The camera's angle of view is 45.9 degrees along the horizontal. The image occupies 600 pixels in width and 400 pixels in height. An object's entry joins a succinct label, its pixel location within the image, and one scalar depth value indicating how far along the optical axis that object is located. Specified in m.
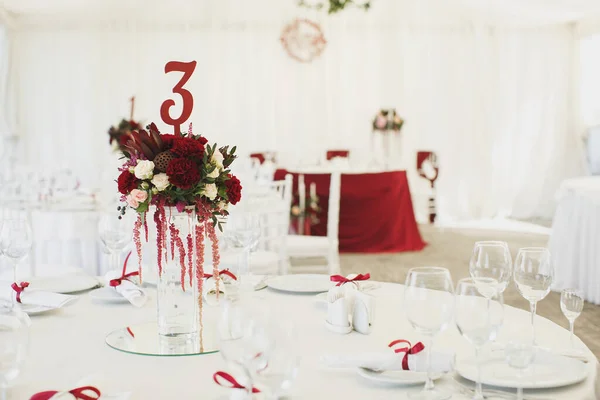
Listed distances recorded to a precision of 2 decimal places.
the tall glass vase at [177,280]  1.67
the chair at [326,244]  4.79
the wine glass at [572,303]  2.08
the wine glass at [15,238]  2.03
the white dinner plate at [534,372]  1.30
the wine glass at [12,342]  1.17
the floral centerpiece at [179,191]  1.62
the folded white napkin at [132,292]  1.97
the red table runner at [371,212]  7.14
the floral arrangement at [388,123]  8.48
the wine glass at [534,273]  1.65
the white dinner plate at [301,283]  2.12
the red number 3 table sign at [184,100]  1.76
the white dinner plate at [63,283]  2.19
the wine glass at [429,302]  1.22
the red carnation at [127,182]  1.67
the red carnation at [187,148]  1.63
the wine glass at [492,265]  1.57
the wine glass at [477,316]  1.22
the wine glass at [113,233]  2.21
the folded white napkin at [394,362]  1.35
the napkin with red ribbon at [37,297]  1.92
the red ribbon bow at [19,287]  1.98
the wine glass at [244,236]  2.20
